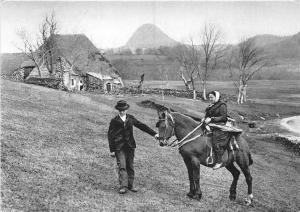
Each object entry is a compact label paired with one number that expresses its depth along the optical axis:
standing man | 9.73
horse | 9.68
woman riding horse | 10.32
